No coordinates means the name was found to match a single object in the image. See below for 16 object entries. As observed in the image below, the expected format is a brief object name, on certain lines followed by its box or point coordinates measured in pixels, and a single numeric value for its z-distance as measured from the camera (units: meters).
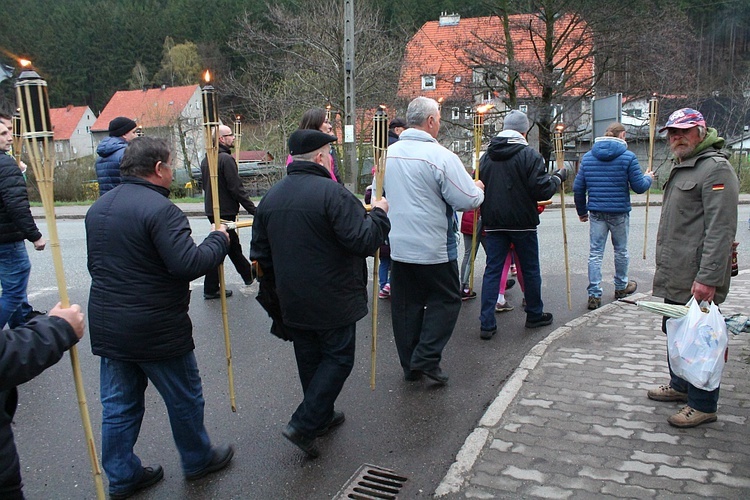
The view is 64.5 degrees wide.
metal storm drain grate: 3.14
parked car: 25.20
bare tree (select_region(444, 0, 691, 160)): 23.75
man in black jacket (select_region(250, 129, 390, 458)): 3.28
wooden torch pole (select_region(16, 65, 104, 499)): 2.34
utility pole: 17.86
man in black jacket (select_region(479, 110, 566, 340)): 5.34
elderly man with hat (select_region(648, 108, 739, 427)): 3.50
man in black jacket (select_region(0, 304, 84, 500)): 1.98
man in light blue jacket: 4.31
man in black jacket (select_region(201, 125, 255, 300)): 6.66
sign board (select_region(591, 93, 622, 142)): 9.60
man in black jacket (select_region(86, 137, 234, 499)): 2.87
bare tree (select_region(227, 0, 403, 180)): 23.72
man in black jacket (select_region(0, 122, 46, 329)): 5.09
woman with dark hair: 5.27
